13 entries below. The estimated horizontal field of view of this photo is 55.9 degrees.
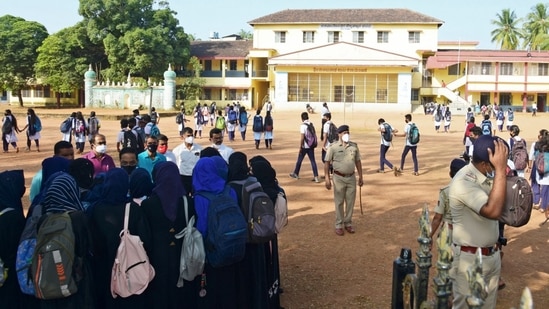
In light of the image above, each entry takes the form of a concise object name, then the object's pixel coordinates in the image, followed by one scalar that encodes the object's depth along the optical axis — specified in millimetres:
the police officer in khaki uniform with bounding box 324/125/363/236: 7309
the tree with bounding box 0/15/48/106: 43469
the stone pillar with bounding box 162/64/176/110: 39594
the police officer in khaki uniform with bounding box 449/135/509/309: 3291
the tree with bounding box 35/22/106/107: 42156
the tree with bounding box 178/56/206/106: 44188
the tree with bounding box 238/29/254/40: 82875
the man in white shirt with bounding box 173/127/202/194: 7656
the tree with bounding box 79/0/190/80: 41375
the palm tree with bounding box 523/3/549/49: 54812
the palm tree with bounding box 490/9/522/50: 57406
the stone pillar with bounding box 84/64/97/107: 41594
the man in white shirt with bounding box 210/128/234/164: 7971
